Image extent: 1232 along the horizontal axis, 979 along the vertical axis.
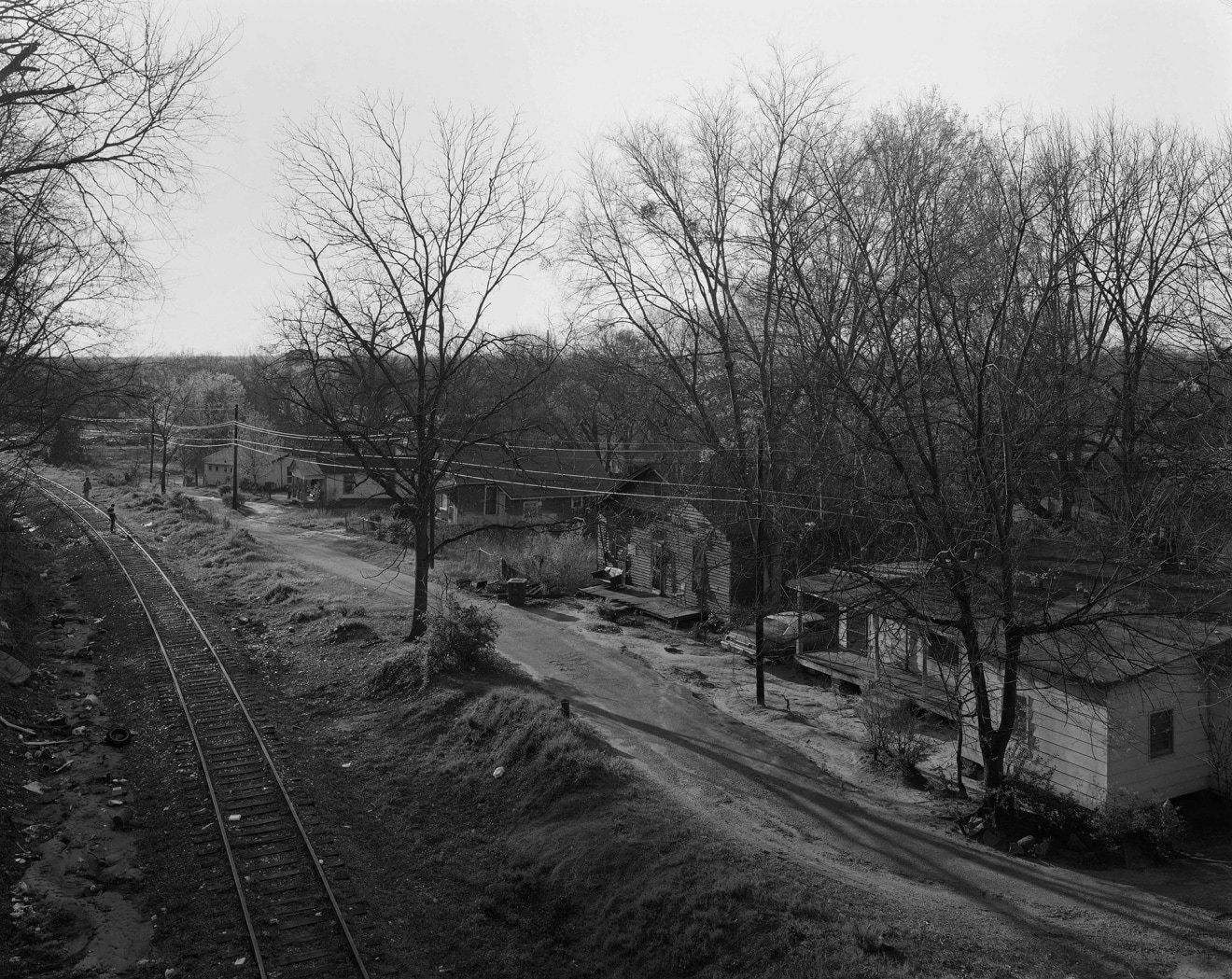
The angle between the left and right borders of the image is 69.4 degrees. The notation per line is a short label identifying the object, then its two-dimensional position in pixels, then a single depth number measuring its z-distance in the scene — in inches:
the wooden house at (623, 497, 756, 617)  1145.4
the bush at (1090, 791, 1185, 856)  548.4
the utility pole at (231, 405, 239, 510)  2106.2
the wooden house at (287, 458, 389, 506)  2443.4
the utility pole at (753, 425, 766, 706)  829.0
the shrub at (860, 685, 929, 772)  669.9
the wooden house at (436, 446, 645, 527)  1747.0
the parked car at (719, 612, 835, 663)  951.0
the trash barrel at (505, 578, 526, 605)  1219.2
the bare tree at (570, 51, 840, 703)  976.9
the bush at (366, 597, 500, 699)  743.1
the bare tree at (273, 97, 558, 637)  815.1
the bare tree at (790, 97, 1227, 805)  532.7
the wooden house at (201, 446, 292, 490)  2751.0
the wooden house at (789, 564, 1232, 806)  565.0
